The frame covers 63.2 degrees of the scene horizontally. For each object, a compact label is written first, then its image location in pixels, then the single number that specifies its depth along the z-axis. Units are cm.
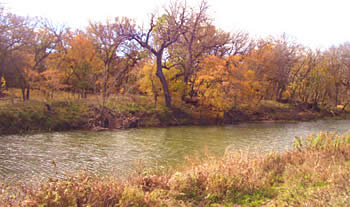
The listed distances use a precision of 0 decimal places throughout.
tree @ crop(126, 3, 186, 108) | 3269
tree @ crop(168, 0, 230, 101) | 3475
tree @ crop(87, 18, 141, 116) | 3219
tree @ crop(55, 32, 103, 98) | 3275
